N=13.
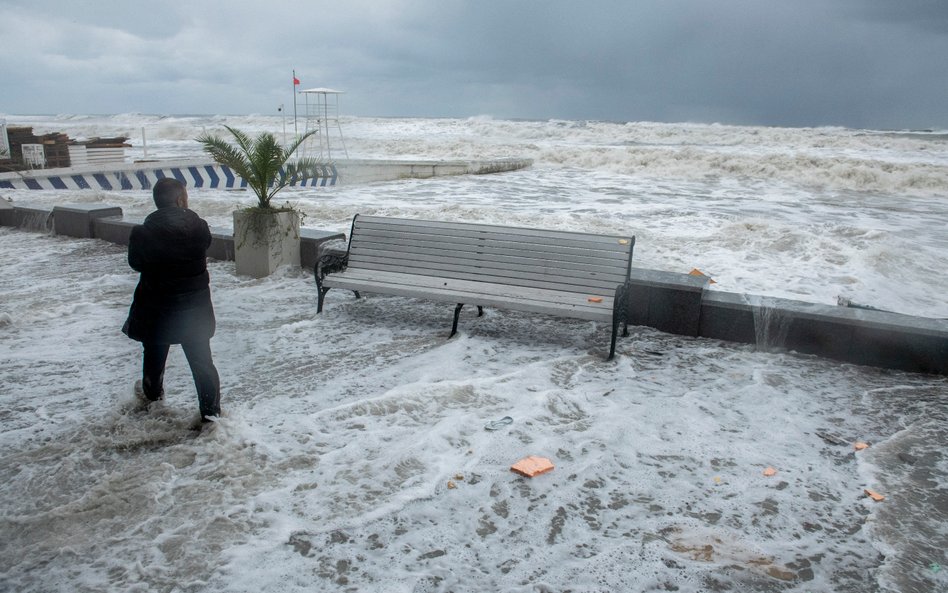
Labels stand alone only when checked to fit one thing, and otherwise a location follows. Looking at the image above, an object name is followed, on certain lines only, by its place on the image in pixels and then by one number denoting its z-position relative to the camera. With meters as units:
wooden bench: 6.06
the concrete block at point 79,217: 10.80
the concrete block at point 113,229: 10.27
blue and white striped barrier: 17.27
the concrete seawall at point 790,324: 5.60
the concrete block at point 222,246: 9.14
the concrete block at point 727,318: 6.22
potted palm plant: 8.15
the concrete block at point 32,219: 11.54
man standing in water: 3.93
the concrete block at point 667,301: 6.39
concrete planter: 8.17
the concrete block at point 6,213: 12.02
